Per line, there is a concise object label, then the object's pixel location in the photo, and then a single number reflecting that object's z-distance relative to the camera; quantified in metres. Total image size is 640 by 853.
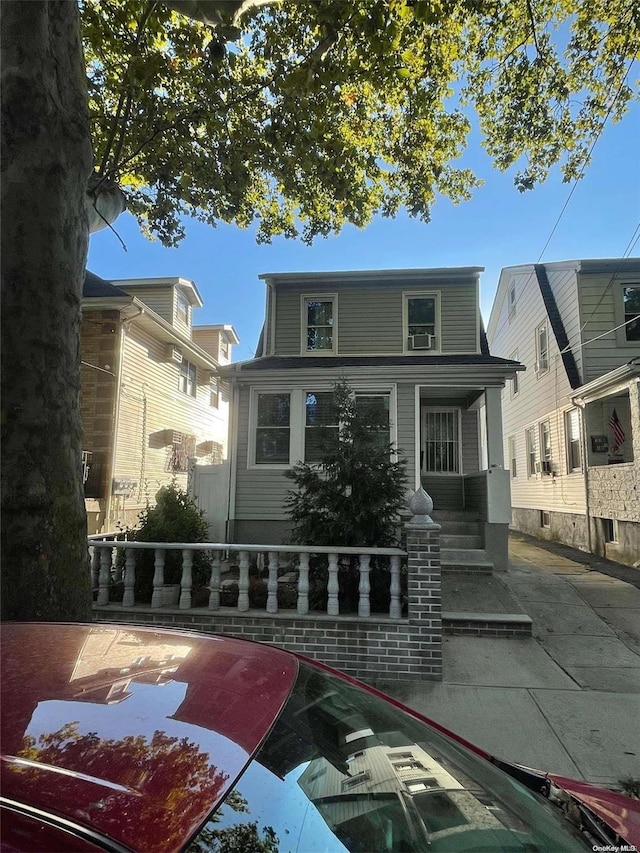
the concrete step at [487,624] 5.06
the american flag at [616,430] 10.38
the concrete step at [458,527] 8.34
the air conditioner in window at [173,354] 13.30
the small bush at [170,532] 4.88
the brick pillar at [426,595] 4.05
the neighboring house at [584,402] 9.46
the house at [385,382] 8.73
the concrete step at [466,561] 7.35
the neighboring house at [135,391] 10.38
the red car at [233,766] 0.76
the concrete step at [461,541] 8.03
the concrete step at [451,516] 8.53
